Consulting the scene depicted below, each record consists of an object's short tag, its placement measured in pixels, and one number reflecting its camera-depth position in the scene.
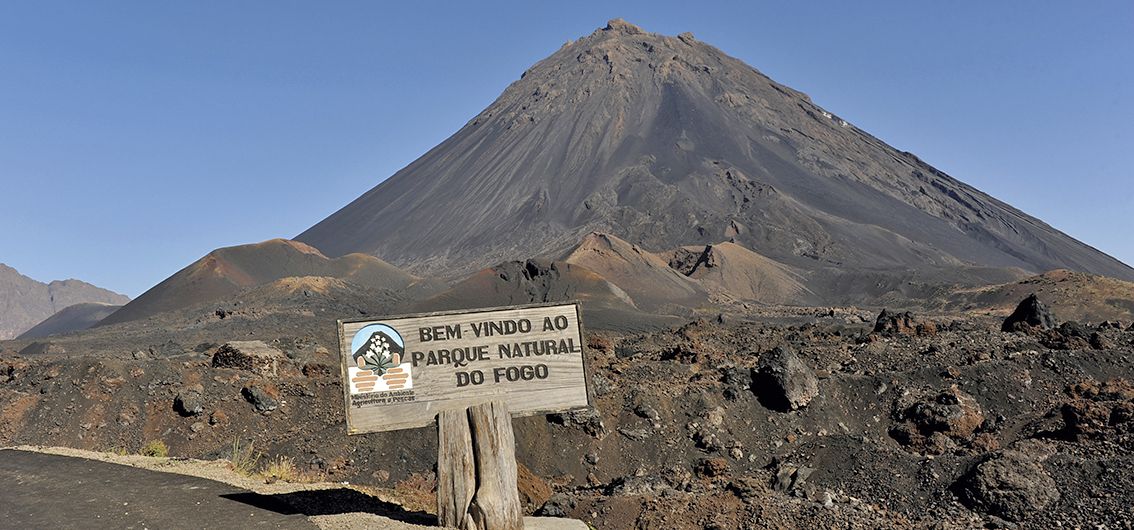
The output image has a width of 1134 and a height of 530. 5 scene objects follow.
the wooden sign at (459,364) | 6.81
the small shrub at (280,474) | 8.35
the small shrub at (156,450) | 10.75
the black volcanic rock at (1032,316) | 24.02
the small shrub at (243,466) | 8.59
